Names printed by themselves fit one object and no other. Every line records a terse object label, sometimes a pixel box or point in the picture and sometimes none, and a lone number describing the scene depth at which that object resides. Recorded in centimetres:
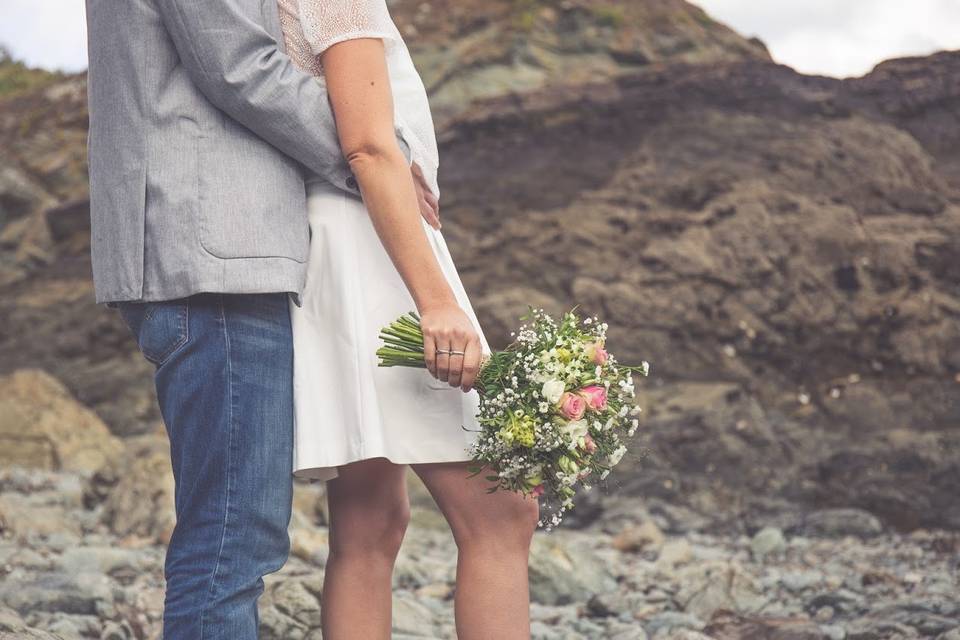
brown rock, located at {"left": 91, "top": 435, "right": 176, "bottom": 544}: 718
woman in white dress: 228
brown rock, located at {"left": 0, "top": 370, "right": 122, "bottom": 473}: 992
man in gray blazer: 215
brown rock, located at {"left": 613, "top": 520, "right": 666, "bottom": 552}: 752
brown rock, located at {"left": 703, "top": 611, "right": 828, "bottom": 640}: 412
